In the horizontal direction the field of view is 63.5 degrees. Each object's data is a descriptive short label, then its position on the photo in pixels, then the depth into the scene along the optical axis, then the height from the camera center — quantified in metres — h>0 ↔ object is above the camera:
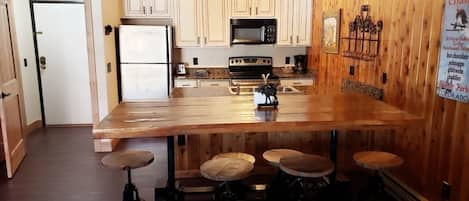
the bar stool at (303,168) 2.40 -0.79
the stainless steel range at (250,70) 5.29 -0.37
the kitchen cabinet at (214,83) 5.31 -0.52
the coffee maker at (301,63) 5.85 -0.27
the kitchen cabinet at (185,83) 5.31 -0.51
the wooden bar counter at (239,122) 2.38 -0.48
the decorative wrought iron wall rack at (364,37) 3.71 +0.09
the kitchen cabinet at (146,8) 5.26 +0.53
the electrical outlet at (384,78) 3.55 -0.31
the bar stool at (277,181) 2.86 -1.08
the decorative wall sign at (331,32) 4.63 +0.17
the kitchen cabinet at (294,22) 5.46 +0.34
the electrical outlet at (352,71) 4.25 -0.28
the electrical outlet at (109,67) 4.58 -0.25
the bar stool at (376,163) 2.71 -0.84
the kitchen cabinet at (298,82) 5.43 -0.52
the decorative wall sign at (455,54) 2.54 -0.06
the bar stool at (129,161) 2.67 -0.82
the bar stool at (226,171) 2.41 -0.81
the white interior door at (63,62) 5.43 -0.23
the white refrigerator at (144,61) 5.02 -0.20
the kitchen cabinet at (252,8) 5.37 +0.53
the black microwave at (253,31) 5.41 +0.21
